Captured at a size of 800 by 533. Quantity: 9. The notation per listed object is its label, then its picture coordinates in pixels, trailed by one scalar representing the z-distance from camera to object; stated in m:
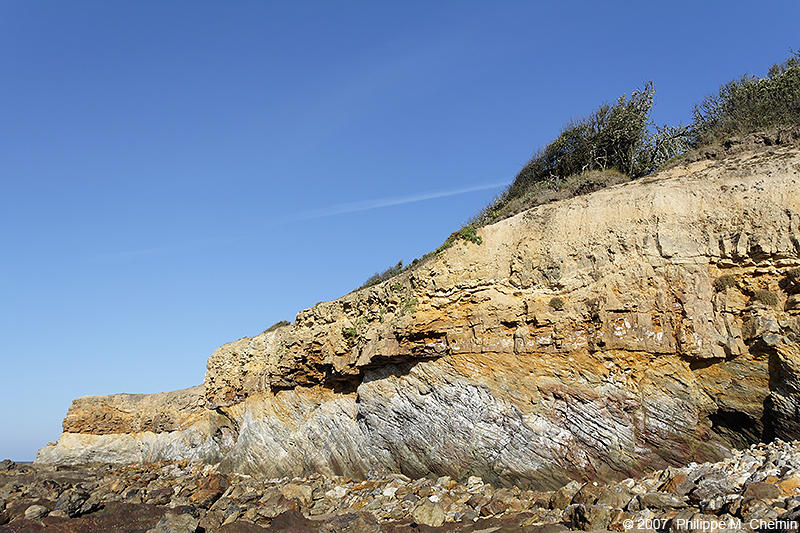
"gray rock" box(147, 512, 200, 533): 13.24
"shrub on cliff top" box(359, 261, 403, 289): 21.03
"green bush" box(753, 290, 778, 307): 11.40
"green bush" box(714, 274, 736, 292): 11.98
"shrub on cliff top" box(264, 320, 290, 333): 24.33
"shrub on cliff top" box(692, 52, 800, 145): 15.96
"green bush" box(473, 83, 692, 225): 19.23
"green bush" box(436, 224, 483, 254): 15.99
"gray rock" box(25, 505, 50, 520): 16.34
